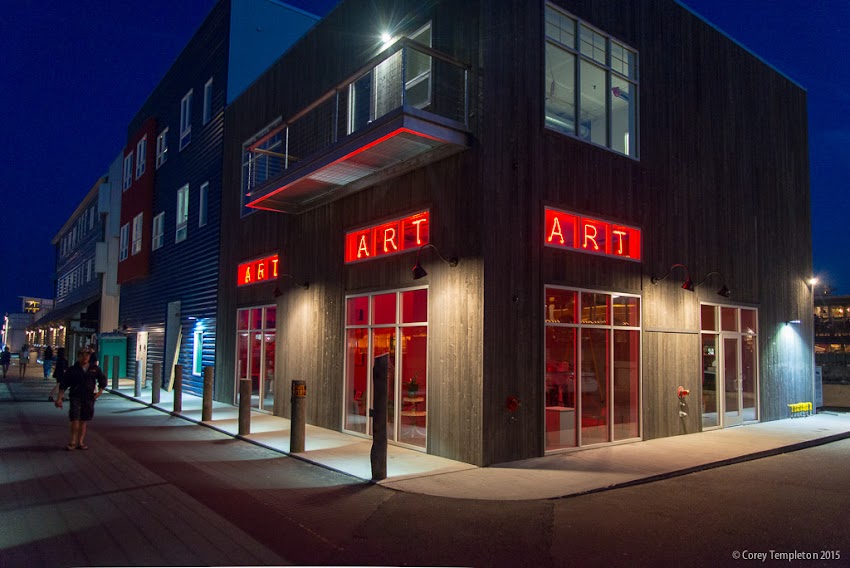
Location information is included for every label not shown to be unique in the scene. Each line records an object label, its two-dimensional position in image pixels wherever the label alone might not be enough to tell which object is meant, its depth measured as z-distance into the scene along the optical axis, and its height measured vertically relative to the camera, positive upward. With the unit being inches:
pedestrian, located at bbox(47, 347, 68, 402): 809.7 -34.3
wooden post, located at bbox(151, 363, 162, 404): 709.6 -50.7
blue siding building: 815.1 +228.5
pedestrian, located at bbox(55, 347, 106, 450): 419.2 -36.7
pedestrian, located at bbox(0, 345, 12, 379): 1191.6 -43.9
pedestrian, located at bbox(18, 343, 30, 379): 1226.0 -44.8
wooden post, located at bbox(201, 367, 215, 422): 567.8 -53.6
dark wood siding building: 399.2 +88.5
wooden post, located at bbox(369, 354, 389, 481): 331.6 -43.9
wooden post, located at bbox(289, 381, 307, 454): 409.7 -52.0
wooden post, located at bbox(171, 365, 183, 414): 629.3 -52.0
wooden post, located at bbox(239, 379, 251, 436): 483.8 -56.2
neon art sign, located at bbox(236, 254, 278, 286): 661.3 +73.8
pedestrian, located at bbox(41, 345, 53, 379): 1247.3 -49.5
